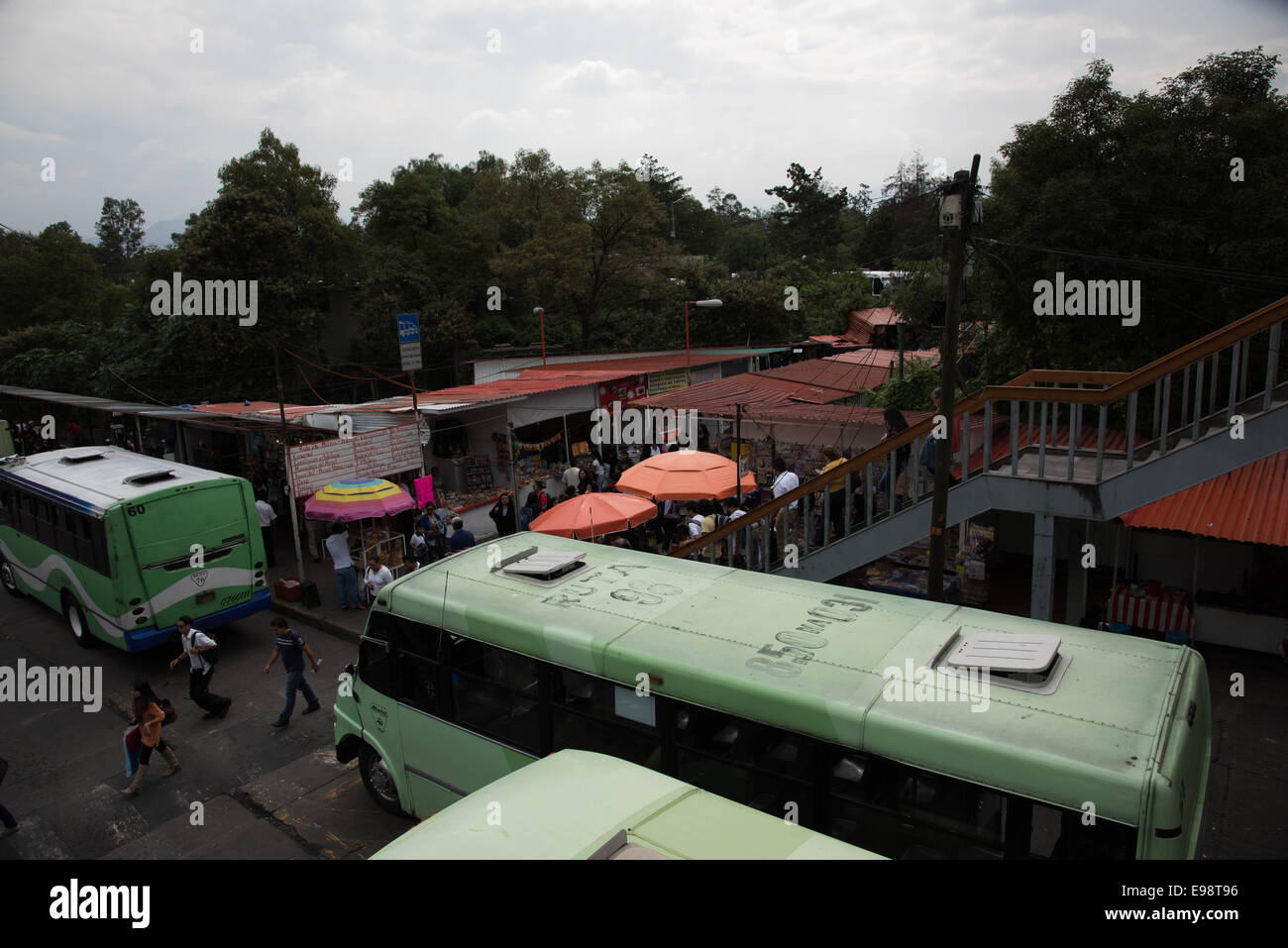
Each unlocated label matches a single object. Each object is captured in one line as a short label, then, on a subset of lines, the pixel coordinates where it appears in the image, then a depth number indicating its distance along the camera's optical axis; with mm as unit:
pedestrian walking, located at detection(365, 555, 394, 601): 12000
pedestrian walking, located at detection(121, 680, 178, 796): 8312
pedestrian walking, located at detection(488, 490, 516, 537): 15523
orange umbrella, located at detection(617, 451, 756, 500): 12805
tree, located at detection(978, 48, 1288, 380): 10992
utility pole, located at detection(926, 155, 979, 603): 8297
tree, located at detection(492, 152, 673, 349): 33094
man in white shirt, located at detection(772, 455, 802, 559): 10484
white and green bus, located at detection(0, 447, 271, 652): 11047
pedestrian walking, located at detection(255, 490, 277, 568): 15448
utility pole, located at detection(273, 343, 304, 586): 13516
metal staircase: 7445
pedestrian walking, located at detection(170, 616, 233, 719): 9820
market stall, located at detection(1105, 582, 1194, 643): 10312
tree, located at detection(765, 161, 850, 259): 57438
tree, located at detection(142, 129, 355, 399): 28141
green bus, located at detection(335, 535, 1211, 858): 3900
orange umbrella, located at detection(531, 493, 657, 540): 11992
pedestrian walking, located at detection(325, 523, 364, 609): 13406
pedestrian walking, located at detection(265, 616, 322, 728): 9555
